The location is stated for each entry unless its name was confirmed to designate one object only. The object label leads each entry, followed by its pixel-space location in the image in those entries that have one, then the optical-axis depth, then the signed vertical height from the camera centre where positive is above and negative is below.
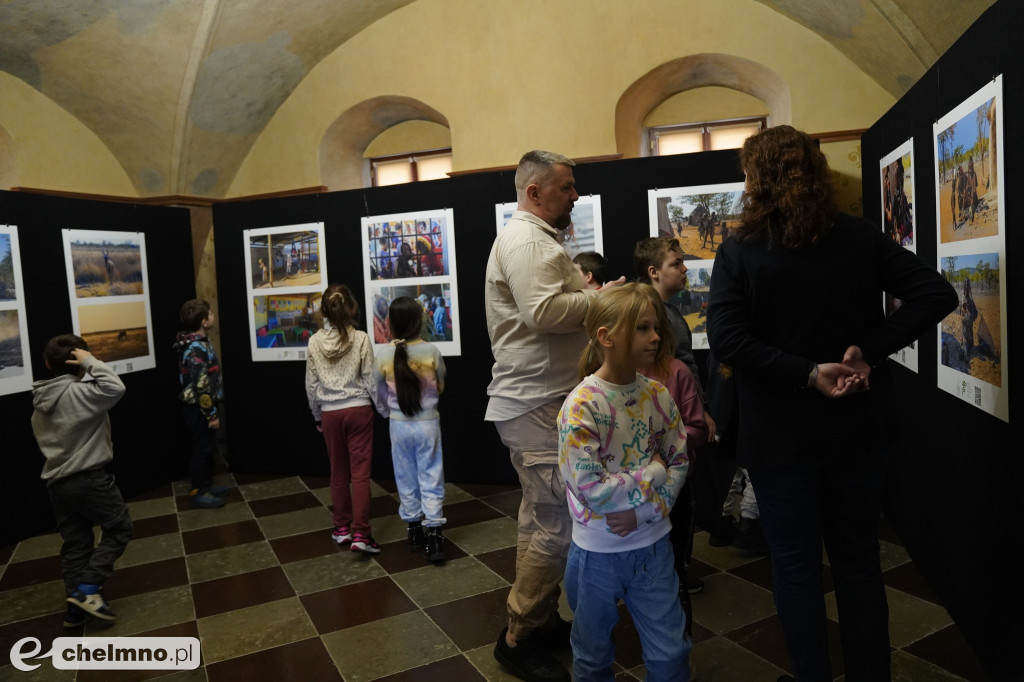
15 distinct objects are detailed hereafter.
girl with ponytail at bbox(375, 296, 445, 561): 4.54 -0.73
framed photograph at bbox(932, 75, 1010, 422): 2.62 +0.07
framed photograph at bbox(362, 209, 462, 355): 6.53 +0.24
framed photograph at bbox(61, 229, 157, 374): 6.32 +0.16
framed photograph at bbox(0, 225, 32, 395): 5.59 -0.04
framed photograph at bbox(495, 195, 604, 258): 6.04 +0.47
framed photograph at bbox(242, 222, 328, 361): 7.04 +0.15
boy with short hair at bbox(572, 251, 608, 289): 3.81 +0.10
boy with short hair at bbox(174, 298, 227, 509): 6.14 -0.69
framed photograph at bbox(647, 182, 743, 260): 5.73 +0.51
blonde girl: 2.17 -0.60
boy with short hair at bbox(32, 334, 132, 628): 3.92 -0.79
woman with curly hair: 2.27 -0.28
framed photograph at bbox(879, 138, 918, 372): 3.93 +0.37
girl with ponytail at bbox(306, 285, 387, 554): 4.82 -0.65
